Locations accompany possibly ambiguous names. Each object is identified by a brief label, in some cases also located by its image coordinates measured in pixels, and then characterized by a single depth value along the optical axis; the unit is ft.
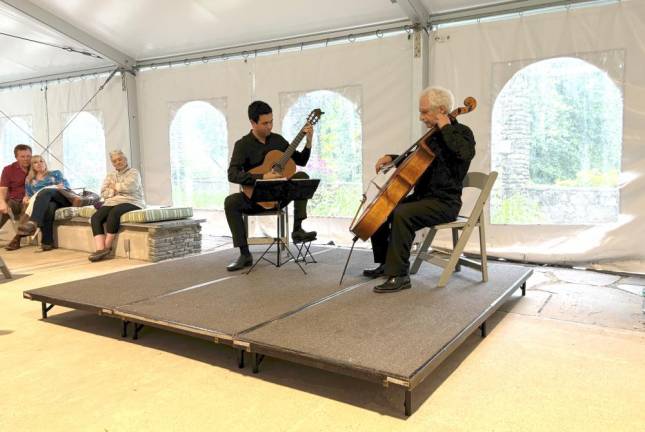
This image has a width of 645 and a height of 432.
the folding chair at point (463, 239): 10.75
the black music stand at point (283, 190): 11.24
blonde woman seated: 19.29
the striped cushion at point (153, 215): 17.15
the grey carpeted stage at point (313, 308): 7.24
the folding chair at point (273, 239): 12.92
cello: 10.09
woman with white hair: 17.44
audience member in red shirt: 19.57
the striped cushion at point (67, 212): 19.44
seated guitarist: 12.98
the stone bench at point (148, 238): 16.90
